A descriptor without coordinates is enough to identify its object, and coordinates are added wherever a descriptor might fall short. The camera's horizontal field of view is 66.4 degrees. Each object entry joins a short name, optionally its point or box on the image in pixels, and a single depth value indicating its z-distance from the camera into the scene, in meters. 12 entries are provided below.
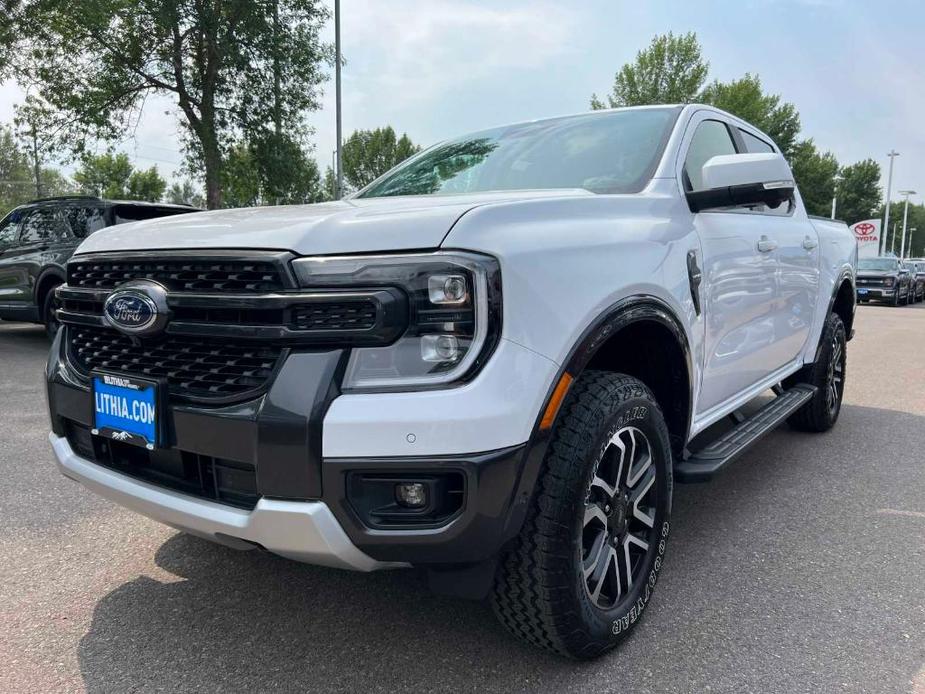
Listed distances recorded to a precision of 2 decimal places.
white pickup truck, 1.68
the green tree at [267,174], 16.02
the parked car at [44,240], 7.79
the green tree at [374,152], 62.41
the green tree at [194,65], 13.72
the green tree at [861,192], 62.31
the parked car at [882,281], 22.30
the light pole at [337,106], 15.43
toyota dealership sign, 35.36
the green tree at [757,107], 39.56
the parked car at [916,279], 25.20
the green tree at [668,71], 37.62
